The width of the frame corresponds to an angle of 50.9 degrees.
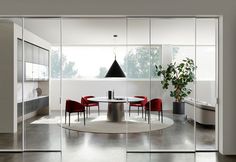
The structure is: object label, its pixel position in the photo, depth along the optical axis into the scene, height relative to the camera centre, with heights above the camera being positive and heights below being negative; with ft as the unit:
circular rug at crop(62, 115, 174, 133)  16.79 -4.29
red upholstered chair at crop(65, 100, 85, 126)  22.34 -2.54
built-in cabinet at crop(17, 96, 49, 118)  19.30 -2.42
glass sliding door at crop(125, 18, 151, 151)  16.70 +0.35
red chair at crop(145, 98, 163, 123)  16.49 -1.73
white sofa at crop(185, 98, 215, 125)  18.57 -2.64
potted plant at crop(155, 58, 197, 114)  16.62 -0.07
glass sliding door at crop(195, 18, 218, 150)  16.29 +0.28
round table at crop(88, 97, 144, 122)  24.72 -3.14
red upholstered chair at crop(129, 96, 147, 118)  17.91 -1.94
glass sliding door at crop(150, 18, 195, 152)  16.40 -0.74
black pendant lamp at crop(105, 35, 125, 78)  24.45 +0.69
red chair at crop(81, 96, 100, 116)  27.40 -2.70
